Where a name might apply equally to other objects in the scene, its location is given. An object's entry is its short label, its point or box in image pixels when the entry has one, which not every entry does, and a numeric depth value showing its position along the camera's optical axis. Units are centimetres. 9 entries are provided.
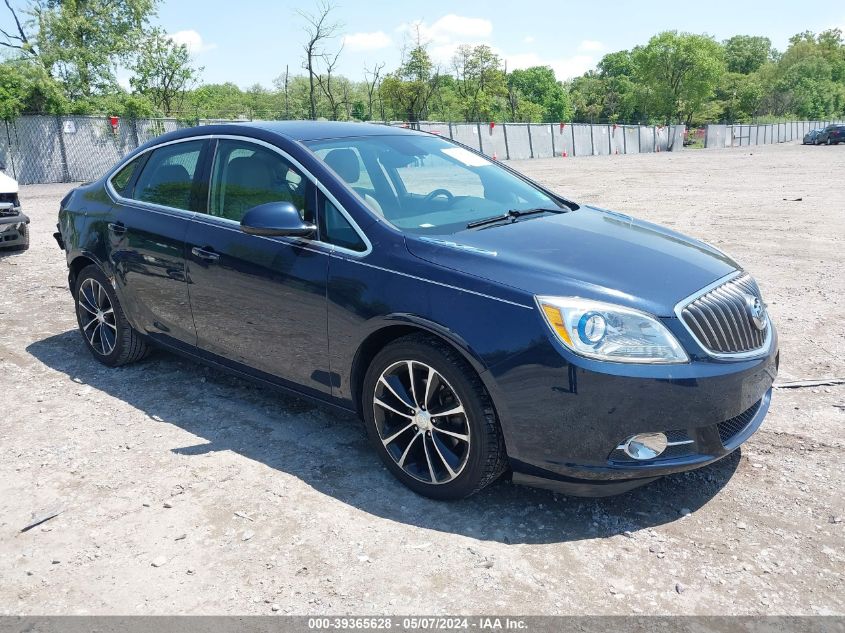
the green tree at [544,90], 13125
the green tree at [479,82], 5678
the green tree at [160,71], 3882
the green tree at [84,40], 3444
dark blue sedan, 294
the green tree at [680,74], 8738
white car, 930
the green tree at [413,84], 4969
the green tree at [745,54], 13012
